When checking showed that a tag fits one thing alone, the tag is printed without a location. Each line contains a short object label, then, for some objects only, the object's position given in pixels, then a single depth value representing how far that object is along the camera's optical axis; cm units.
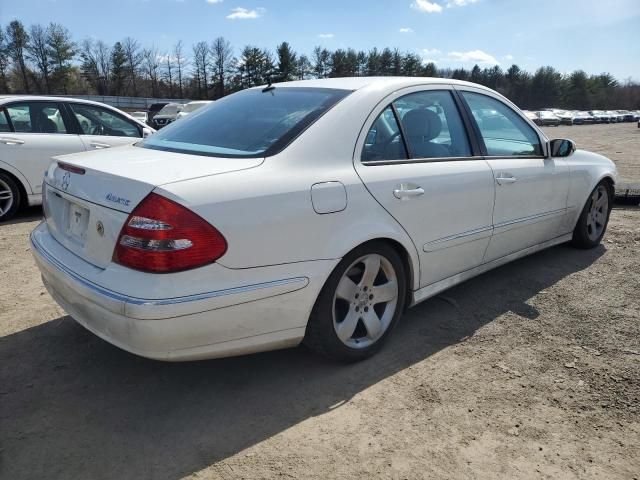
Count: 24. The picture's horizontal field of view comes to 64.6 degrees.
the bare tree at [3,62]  6258
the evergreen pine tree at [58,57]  6550
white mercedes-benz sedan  218
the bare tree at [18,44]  6359
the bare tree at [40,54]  6469
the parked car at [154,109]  3114
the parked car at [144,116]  2908
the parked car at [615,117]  6325
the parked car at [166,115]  2462
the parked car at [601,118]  6156
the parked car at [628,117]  6476
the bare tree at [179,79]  8040
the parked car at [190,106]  2234
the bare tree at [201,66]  7944
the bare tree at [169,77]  8012
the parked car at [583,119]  5862
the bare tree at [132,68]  7231
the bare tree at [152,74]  7612
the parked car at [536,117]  5108
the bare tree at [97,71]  7039
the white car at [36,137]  614
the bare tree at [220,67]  7888
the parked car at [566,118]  5400
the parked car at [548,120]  5312
